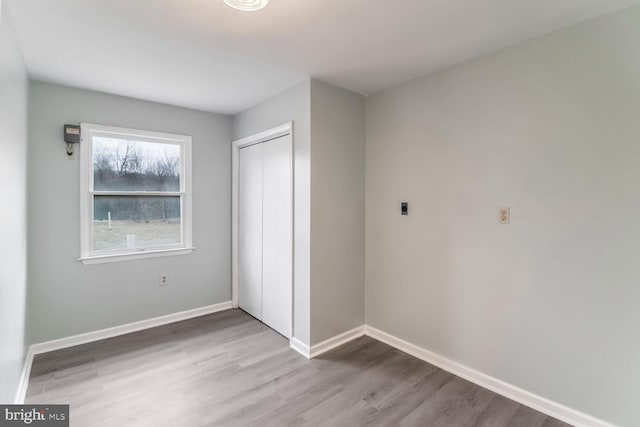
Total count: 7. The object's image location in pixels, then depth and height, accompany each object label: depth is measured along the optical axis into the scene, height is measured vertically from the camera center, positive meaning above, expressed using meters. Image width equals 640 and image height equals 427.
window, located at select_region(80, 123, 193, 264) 3.01 +0.19
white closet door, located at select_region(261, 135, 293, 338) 3.03 -0.25
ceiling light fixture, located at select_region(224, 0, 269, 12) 1.60 +1.10
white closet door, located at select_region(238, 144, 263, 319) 3.52 -0.24
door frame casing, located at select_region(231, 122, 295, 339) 3.86 +0.00
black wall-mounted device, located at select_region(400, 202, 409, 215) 2.79 +0.02
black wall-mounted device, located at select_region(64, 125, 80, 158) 2.81 +0.70
